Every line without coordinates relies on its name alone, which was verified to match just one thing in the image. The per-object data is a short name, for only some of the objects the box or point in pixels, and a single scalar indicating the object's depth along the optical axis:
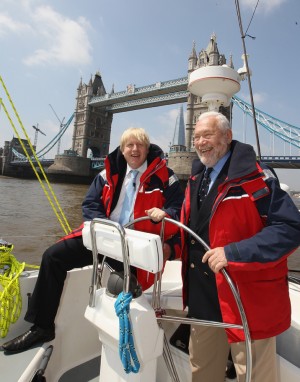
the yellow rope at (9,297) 1.88
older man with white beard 1.17
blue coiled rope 1.11
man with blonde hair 1.87
